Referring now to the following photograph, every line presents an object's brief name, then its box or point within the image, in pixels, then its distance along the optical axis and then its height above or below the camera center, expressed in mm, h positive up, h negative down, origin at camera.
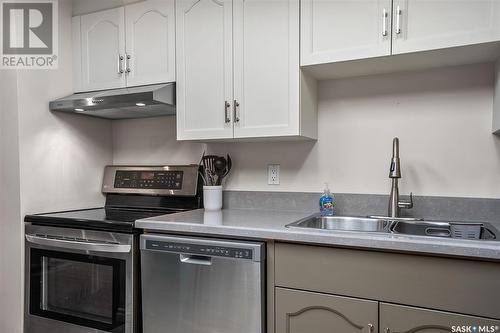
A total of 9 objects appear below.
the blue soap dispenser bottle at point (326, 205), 1854 -248
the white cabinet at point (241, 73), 1722 +456
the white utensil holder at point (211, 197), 2064 -230
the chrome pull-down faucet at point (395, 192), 1681 -166
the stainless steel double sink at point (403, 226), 1583 -328
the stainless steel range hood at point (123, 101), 1888 +330
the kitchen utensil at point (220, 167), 2172 -52
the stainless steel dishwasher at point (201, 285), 1448 -565
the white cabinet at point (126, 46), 2016 +698
